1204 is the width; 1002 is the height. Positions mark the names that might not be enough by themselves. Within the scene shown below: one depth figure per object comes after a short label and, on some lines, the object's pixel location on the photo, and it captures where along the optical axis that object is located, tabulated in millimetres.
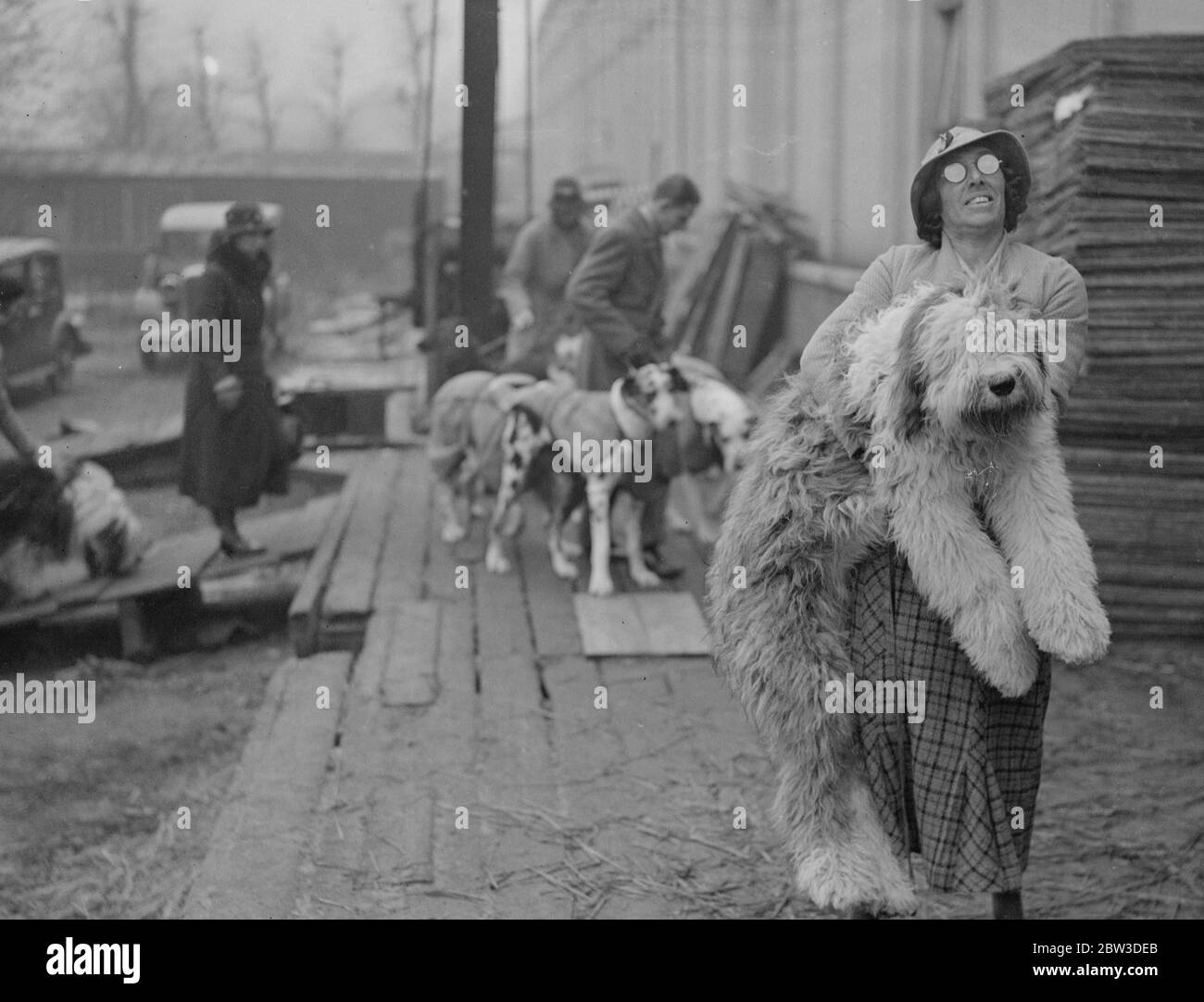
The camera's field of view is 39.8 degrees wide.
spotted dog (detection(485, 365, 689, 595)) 8156
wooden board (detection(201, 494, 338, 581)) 9664
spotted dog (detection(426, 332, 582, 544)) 8914
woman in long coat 9578
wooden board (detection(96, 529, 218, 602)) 8898
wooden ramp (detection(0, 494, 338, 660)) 8820
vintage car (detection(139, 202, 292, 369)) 18531
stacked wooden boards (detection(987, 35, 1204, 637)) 7164
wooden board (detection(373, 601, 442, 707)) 6590
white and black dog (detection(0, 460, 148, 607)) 8508
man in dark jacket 8328
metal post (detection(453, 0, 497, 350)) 10031
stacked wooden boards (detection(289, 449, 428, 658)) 7746
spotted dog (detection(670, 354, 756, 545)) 8883
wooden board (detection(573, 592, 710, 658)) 7273
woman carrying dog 3797
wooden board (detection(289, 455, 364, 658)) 7592
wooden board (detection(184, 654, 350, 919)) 4543
